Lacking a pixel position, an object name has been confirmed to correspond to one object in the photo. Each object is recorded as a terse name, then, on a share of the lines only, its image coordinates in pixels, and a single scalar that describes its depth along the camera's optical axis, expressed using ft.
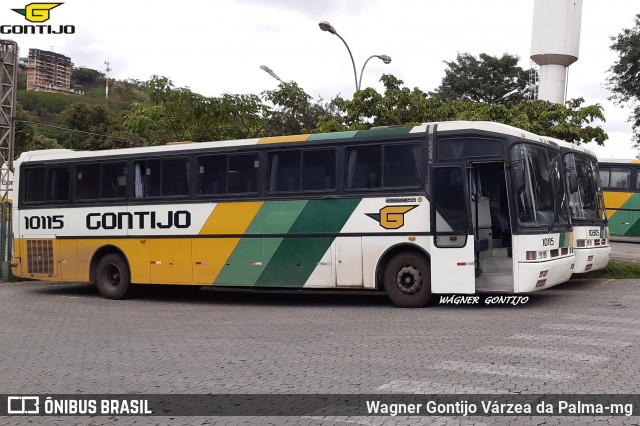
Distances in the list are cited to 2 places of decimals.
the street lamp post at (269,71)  90.12
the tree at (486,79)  200.23
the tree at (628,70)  150.30
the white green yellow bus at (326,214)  43.88
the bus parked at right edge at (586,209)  51.83
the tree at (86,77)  582.51
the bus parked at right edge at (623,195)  98.32
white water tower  121.49
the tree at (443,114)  78.59
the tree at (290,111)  105.29
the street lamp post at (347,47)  78.63
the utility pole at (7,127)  73.20
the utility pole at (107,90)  480.27
